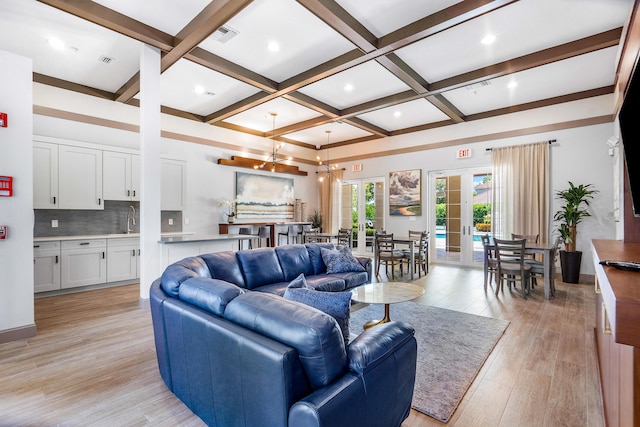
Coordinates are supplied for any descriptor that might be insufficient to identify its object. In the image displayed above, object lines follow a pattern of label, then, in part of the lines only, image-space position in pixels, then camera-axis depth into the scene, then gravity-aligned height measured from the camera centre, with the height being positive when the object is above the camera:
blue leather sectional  1.27 -0.73
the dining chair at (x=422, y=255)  6.15 -0.90
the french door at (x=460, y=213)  7.18 -0.04
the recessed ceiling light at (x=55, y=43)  4.01 +2.26
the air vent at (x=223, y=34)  3.82 +2.28
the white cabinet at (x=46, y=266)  4.60 -0.83
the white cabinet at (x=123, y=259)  5.32 -0.84
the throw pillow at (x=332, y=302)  1.72 -0.53
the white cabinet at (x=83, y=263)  4.86 -0.83
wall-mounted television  1.82 +0.50
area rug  2.20 -1.33
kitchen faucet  6.05 -0.10
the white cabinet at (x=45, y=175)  4.77 +0.59
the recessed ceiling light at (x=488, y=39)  3.98 +2.29
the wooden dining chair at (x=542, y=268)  4.72 -0.88
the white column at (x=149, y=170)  4.09 +0.57
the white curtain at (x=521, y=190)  6.18 +0.44
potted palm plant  5.57 -0.23
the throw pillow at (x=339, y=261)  4.36 -0.72
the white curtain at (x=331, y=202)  9.74 +0.31
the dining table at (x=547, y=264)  4.55 -0.79
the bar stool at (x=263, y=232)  6.53 -0.44
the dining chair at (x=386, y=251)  5.95 -0.84
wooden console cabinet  0.79 -0.34
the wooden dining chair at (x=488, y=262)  5.04 -0.85
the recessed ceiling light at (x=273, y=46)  4.16 +2.29
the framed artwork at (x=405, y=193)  8.05 +0.52
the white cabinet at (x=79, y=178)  5.03 +0.59
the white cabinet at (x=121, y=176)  5.51 +0.67
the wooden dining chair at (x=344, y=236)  7.26 -0.59
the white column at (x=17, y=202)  3.06 +0.10
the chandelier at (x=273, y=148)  8.36 +1.85
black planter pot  5.55 -0.99
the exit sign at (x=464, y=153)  7.22 +1.39
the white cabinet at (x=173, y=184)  6.21 +0.59
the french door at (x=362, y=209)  8.97 +0.08
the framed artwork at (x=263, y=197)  7.93 +0.42
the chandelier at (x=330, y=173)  9.73 +1.25
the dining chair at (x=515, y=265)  4.64 -0.85
